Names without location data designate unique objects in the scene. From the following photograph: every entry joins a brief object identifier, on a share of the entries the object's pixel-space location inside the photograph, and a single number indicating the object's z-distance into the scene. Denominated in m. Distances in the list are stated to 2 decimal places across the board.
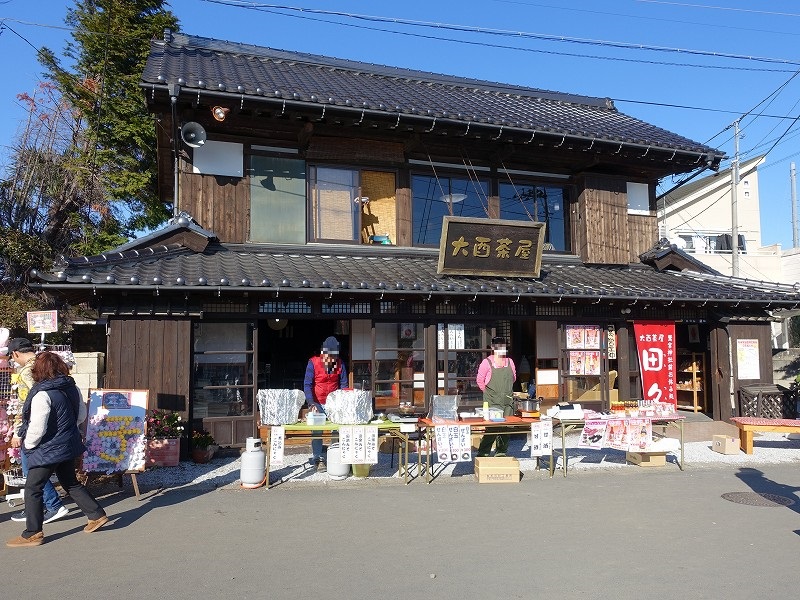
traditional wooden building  9.66
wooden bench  10.02
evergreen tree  21.06
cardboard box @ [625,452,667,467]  9.40
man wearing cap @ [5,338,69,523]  6.36
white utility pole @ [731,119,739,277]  20.53
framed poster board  7.14
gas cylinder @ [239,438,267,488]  7.90
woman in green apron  9.09
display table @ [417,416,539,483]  8.32
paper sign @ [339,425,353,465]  7.98
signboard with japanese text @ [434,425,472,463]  8.31
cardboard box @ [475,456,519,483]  8.36
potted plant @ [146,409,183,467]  9.04
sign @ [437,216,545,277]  11.01
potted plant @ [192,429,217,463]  9.41
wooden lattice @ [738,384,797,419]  12.35
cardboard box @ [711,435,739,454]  10.49
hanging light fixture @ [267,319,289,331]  15.02
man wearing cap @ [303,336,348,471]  8.76
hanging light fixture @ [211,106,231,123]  10.29
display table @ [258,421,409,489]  8.00
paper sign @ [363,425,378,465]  8.05
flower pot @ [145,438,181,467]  9.03
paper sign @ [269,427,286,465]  7.93
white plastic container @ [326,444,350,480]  8.44
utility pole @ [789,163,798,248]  39.66
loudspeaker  10.53
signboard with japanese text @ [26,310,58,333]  8.16
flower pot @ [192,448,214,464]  9.41
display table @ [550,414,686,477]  8.85
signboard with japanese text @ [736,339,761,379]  12.66
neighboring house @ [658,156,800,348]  25.52
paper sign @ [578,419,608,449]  9.01
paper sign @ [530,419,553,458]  8.69
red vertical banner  12.41
